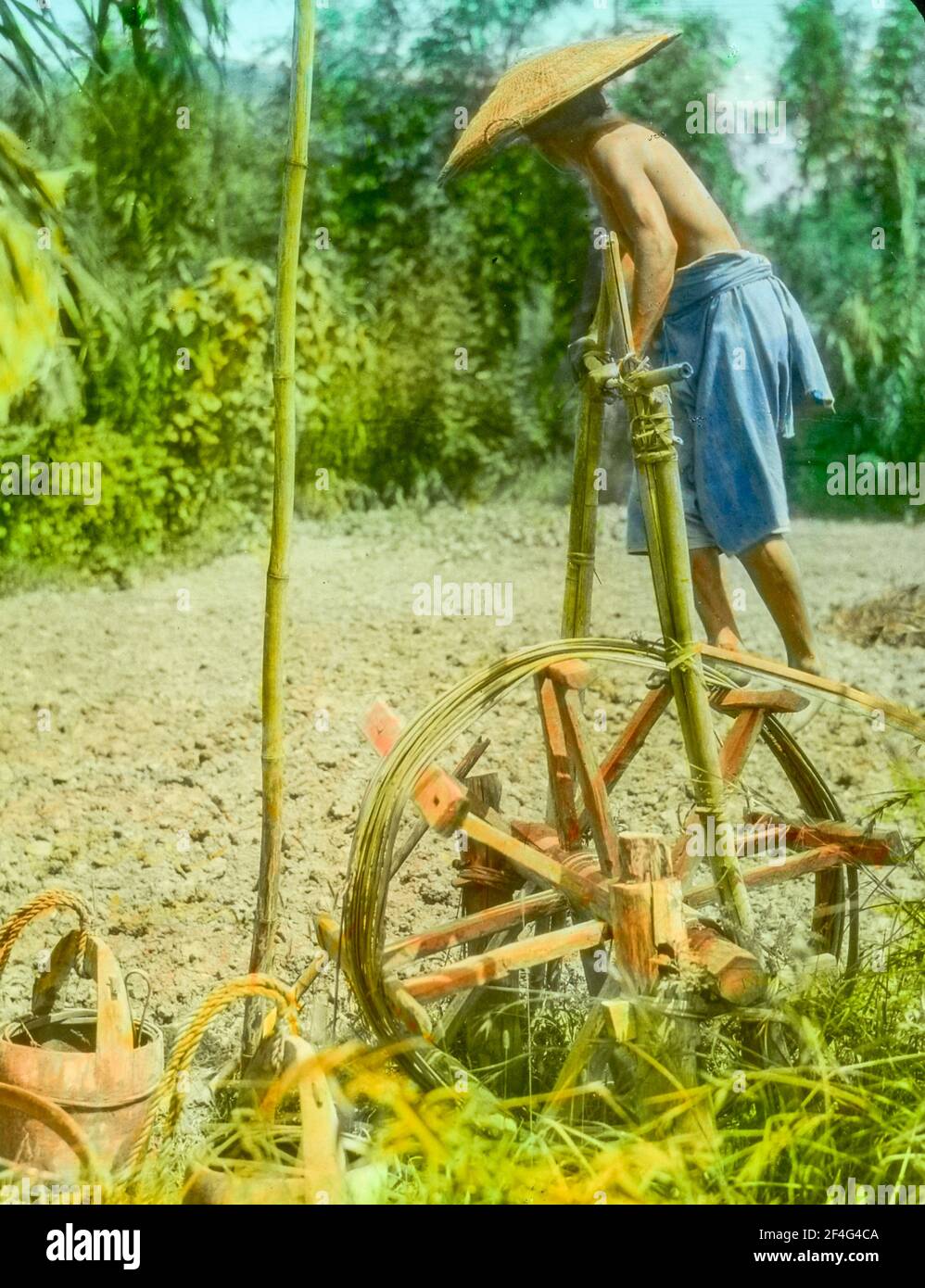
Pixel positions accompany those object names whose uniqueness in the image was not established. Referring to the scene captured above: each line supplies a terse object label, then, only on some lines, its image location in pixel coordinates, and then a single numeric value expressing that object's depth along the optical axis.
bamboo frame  3.15
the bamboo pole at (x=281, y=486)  3.18
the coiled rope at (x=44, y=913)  3.04
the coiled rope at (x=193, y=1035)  2.82
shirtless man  3.21
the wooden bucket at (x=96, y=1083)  2.98
